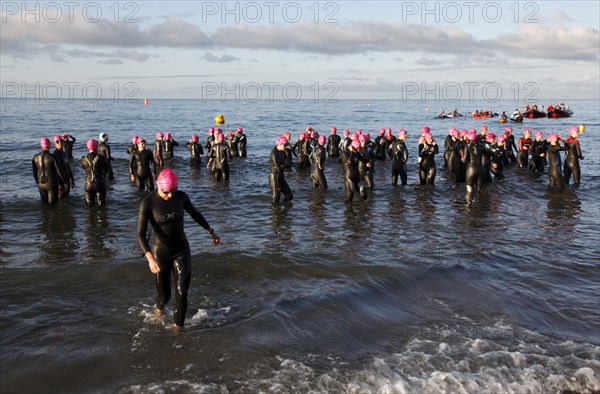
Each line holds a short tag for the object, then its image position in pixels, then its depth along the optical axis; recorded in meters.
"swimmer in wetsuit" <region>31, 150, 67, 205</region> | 14.16
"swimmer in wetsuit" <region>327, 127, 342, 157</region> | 26.81
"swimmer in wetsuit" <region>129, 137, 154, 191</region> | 16.73
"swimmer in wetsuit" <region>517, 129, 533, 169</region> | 22.55
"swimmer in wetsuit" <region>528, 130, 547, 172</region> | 20.17
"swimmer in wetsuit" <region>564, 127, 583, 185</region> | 17.58
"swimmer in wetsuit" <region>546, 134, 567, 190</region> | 17.25
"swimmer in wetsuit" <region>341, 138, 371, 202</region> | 14.75
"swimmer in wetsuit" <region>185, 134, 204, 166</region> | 24.27
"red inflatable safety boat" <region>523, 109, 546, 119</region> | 59.60
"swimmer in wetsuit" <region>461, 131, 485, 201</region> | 16.14
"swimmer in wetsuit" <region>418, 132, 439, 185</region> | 17.44
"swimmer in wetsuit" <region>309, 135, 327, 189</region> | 16.78
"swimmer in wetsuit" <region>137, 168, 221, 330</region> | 6.76
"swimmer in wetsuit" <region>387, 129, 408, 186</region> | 18.22
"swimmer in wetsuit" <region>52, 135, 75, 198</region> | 14.65
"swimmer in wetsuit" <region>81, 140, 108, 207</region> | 14.10
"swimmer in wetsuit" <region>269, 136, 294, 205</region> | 14.89
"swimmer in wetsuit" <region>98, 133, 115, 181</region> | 19.98
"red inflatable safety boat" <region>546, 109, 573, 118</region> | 61.38
